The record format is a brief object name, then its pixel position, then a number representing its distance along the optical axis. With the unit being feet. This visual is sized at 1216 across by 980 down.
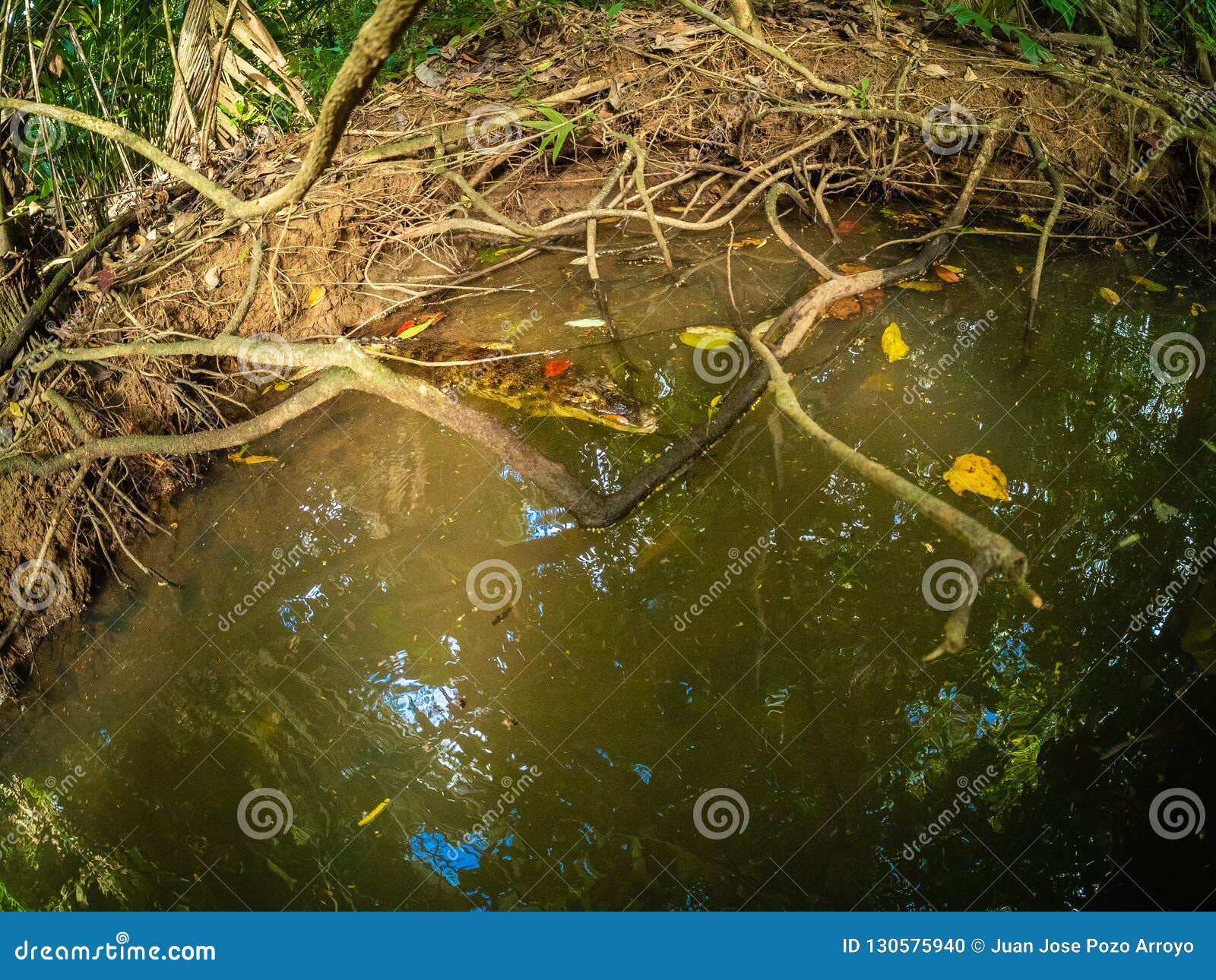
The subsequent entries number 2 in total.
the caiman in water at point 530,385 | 8.93
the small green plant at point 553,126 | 11.23
